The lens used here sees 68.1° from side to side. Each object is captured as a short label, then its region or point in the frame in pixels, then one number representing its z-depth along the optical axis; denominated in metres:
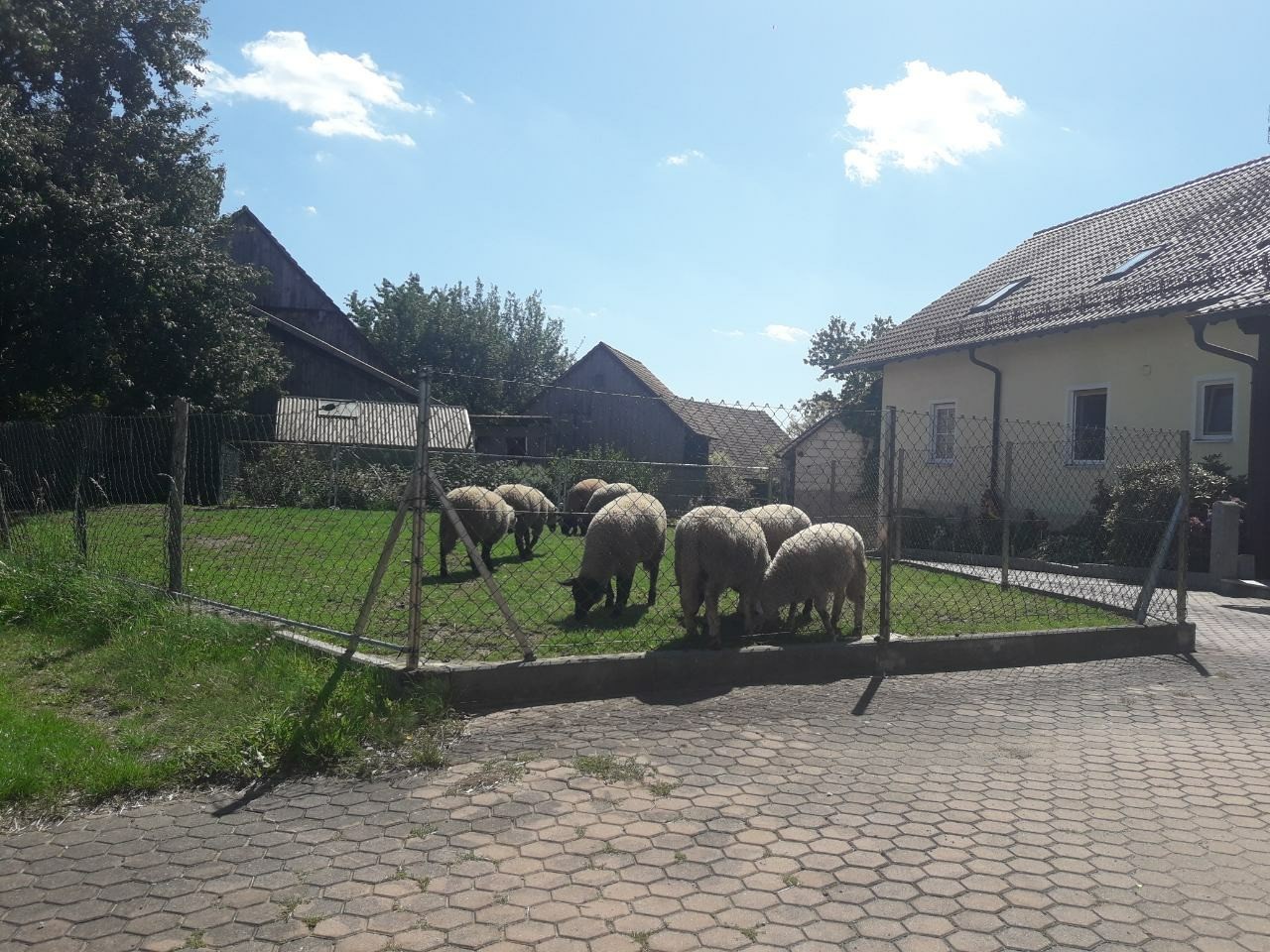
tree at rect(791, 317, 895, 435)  26.36
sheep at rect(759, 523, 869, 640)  7.09
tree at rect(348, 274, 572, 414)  48.97
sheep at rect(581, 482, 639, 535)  12.72
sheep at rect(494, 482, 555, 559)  13.34
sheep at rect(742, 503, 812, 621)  8.73
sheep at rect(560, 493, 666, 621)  8.08
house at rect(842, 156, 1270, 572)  13.22
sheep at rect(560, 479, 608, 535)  17.46
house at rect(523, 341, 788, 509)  33.41
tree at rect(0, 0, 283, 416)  18.70
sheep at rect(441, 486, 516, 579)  11.76
